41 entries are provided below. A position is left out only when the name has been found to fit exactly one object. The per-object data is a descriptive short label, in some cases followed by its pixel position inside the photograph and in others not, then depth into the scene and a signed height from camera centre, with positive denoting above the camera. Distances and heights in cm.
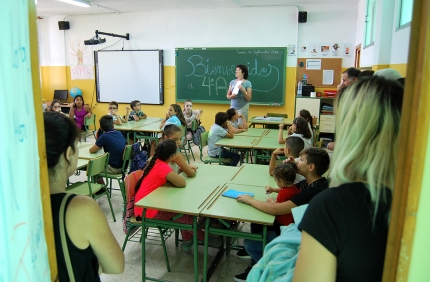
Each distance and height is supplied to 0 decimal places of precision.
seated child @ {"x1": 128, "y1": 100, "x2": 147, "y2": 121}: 654 -56
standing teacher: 626 -15
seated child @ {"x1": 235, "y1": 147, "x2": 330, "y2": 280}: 221 -60
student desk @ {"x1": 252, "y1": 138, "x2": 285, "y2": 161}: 443 -77
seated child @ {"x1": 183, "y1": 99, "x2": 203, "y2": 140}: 636 -58
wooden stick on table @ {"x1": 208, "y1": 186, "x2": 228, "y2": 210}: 245 -82
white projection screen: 858 +15
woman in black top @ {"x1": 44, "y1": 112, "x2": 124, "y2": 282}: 104 -40
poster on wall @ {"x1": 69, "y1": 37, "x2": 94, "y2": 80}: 911 +55
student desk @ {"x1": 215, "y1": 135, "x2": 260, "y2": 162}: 454 -76
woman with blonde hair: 86 -28
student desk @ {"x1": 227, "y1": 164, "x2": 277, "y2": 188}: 295 -80
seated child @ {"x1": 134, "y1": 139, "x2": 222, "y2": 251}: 275 -71
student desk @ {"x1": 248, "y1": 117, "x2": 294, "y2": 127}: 620 -65
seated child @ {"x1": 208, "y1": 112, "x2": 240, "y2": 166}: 493 -79
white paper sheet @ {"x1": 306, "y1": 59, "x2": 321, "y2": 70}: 762 +43
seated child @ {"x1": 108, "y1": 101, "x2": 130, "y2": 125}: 589 -52
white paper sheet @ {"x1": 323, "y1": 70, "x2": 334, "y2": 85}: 759 +16
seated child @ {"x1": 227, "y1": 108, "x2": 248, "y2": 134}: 555 -59
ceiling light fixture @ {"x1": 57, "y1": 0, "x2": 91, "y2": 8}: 696 +156
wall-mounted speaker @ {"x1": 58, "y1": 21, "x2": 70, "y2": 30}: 902 +140
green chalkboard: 782 +25
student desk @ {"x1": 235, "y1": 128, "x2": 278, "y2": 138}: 533 -74
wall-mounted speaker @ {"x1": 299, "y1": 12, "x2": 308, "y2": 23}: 741 +138
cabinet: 695 -47
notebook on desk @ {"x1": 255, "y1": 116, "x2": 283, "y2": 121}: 660 -62
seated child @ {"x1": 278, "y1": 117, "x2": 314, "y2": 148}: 423 -53
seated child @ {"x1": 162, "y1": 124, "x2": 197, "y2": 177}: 304 -66
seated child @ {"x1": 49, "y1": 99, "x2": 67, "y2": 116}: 609 -42
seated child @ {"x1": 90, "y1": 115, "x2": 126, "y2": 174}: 421 -77
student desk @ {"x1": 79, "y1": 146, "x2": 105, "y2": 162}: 398 -83
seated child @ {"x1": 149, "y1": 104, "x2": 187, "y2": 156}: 564 -53
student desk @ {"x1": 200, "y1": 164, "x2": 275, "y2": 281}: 227 -82
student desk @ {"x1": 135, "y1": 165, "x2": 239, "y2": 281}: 239 -81
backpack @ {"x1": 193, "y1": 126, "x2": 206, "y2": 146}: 618 -90
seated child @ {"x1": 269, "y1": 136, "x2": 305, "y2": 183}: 324 -58
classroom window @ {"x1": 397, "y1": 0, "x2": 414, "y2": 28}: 415 +88
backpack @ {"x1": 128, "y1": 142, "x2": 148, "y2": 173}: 374 -82
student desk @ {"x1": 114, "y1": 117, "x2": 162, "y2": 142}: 565 -70
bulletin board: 754 +29
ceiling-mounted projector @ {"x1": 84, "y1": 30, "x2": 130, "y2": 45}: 748 +84
